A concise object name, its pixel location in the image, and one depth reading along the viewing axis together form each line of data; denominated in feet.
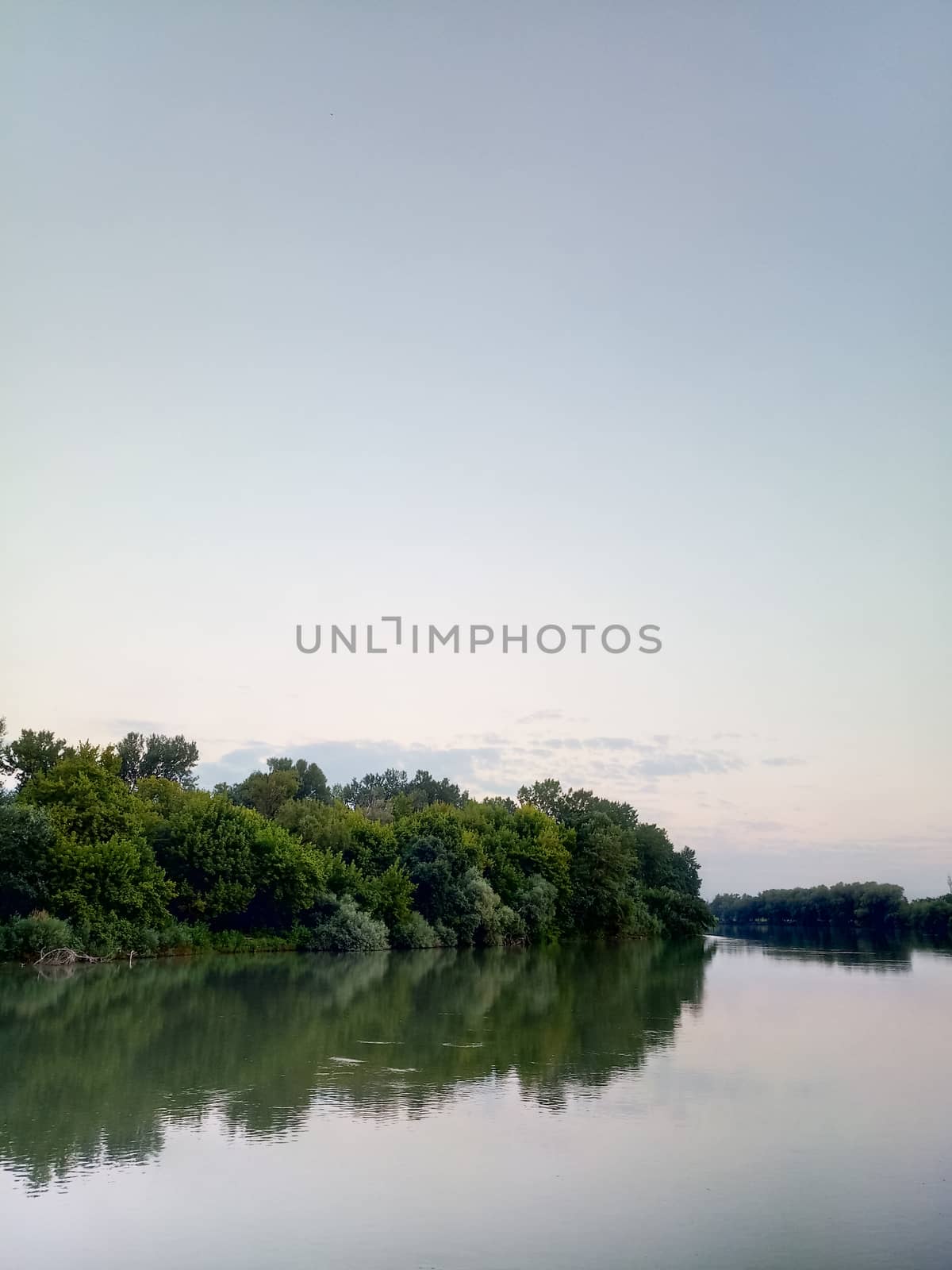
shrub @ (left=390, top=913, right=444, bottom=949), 189.78
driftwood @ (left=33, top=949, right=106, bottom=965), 132.57
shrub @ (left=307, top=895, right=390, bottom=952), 175.01
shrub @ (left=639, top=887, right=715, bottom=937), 284.59
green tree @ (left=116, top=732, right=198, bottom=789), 286.66
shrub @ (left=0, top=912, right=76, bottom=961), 130.21
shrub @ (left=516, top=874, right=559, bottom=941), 218.79
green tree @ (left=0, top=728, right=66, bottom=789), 183.21
